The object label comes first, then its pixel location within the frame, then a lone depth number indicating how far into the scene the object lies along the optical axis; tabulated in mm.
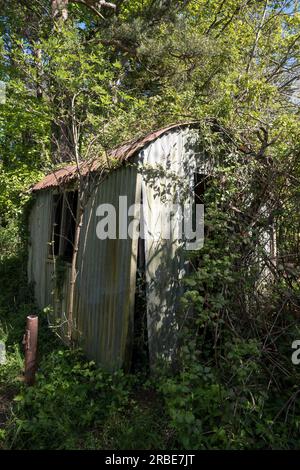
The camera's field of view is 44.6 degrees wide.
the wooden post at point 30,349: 4535
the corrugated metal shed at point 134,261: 4855
